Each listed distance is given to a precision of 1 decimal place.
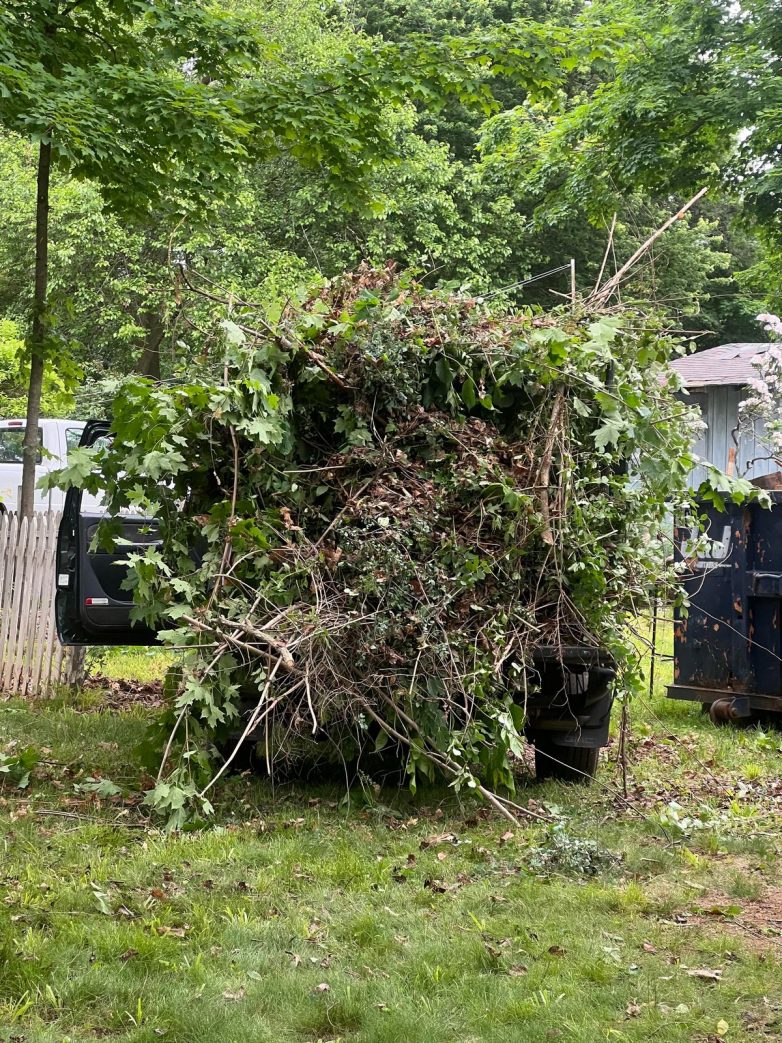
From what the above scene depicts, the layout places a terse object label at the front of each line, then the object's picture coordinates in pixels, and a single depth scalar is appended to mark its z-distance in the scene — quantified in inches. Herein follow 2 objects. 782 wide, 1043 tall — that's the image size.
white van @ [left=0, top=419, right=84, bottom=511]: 712.4
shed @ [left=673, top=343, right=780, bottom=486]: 1002.1
